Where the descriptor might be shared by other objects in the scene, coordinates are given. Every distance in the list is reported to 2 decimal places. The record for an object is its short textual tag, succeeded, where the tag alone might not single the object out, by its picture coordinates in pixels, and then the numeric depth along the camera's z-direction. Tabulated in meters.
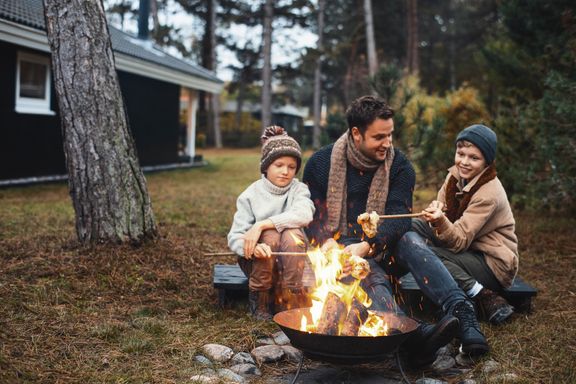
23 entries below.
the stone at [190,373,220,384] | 2.86
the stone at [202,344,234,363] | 3.19
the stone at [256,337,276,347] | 3.45
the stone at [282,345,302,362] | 3.29
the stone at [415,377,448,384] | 2.99
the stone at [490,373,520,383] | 2.95
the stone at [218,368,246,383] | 2.94
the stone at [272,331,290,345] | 3.48
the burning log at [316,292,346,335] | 2.92
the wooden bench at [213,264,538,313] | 3.95
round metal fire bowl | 2.64
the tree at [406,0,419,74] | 26.69
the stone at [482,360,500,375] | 3.08
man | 3.62
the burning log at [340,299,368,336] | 2.93
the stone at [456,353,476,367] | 3.22
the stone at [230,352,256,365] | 3.18
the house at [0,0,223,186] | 9.61
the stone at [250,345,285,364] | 3.23
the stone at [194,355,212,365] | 3.14
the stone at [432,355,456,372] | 3.20
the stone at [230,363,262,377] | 3.07
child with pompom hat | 3.67
